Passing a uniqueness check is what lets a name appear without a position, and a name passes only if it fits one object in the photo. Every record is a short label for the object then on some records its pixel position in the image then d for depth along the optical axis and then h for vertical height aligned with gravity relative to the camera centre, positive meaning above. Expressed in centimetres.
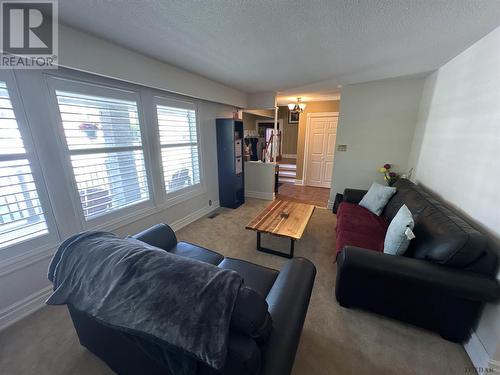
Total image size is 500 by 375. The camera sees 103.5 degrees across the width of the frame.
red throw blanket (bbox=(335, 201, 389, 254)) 203 -104
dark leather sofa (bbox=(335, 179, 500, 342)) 131 -96
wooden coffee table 233 -105
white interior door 515 -30
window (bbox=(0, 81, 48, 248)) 152 -38
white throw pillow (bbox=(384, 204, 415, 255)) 158 -78
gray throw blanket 72 -64
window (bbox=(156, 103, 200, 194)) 294 -12
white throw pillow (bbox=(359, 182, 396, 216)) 273 -82
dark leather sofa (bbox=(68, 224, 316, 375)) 75 -88
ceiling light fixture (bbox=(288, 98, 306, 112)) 471 +74
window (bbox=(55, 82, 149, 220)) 195 -12
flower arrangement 331 -61
